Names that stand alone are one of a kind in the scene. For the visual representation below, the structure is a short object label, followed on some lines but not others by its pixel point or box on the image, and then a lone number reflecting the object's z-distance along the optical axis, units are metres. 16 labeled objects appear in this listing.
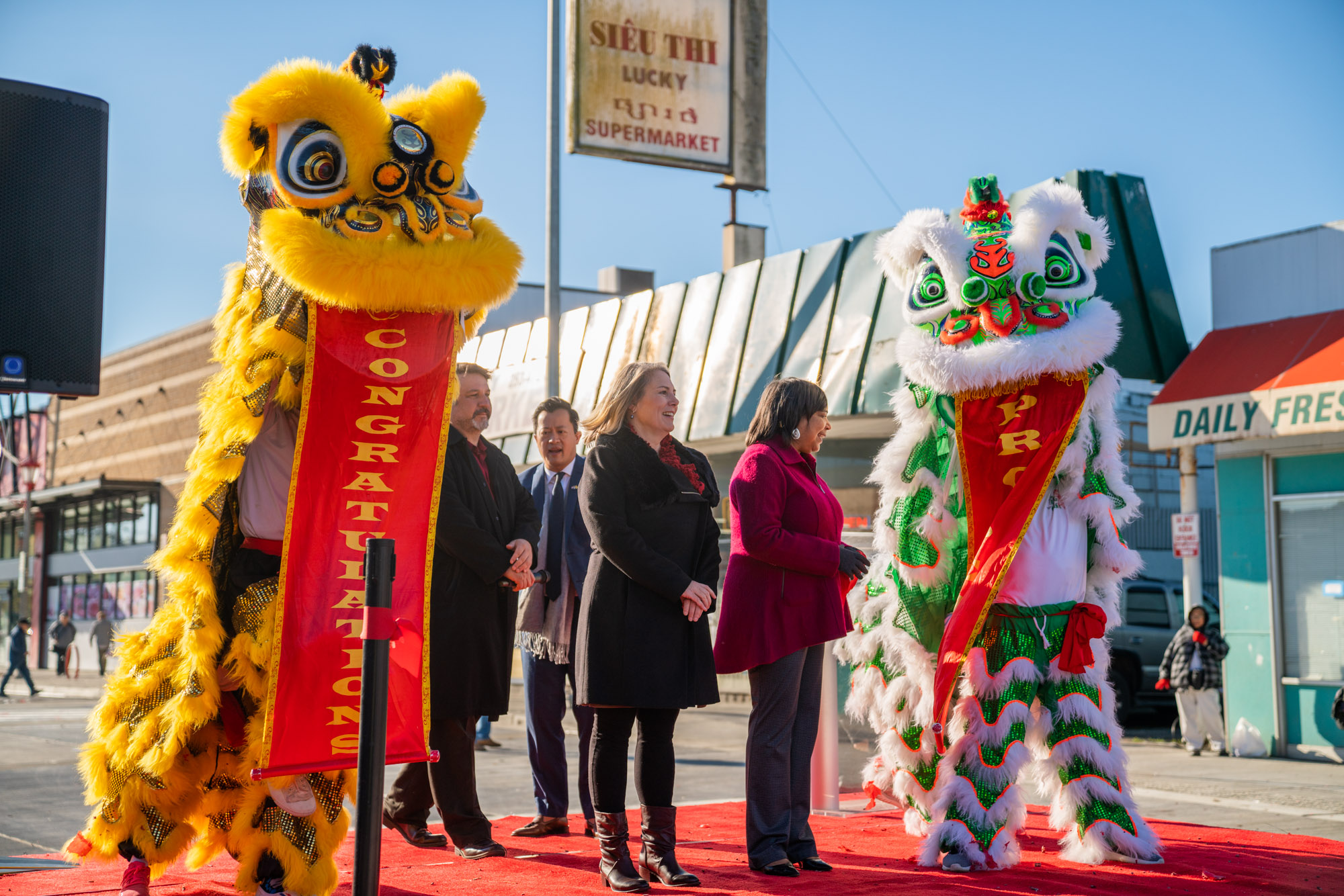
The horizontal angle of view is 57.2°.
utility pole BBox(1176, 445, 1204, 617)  11.09
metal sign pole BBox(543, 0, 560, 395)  12.66
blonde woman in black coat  4.45
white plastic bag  10.51
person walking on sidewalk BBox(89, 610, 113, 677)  29.58
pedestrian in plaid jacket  10.77
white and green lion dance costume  4.88
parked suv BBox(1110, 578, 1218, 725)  14.20
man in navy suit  5.88
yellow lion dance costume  3.89
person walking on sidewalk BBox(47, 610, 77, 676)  27.67
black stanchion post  3.04
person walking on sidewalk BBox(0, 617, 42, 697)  22.38
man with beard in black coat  4.91
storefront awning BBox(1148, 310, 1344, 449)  9.42
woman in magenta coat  4.73
